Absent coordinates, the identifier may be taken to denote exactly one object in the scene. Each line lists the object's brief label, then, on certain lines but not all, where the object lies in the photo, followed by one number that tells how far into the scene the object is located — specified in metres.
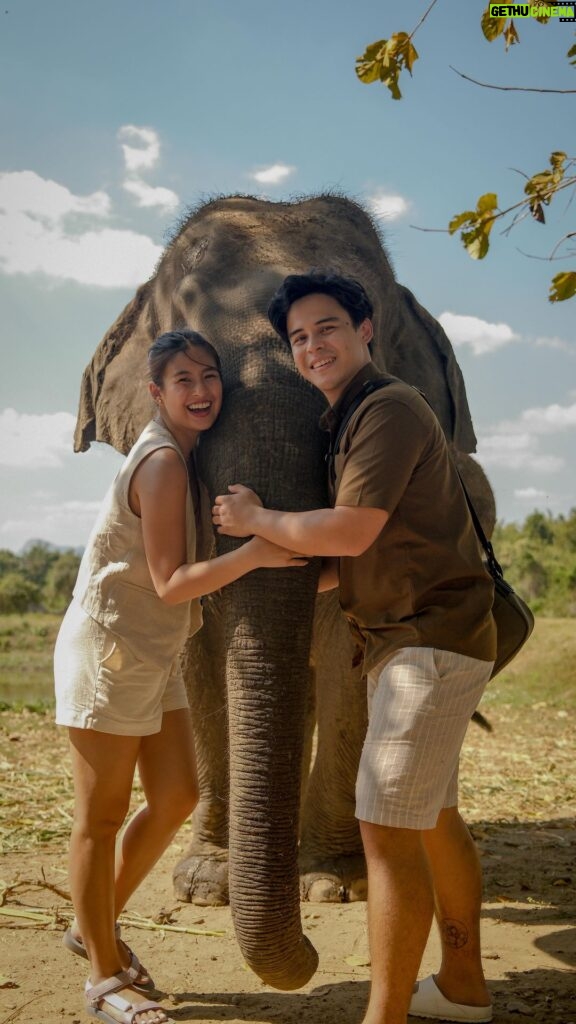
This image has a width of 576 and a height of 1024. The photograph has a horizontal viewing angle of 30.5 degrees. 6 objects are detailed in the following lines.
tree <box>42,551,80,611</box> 37.22
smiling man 2.91
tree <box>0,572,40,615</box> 32.28
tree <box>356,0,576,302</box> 3.09
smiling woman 3.36
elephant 3.29
